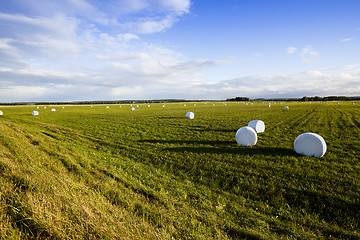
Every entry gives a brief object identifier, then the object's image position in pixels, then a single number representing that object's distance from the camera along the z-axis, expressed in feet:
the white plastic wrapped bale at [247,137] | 48.44
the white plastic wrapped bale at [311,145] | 39.14
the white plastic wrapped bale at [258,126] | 66.74
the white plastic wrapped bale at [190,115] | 116.88
